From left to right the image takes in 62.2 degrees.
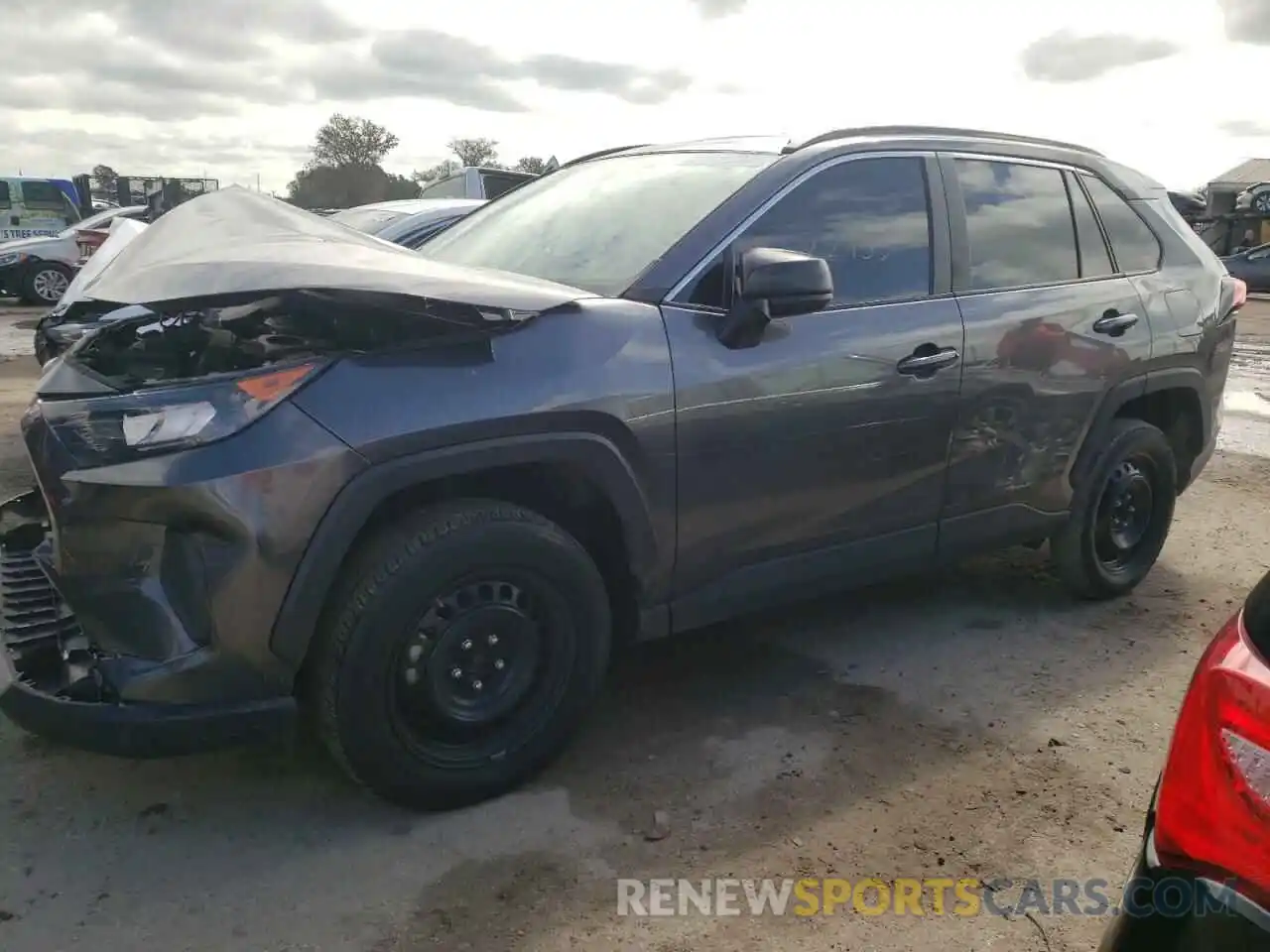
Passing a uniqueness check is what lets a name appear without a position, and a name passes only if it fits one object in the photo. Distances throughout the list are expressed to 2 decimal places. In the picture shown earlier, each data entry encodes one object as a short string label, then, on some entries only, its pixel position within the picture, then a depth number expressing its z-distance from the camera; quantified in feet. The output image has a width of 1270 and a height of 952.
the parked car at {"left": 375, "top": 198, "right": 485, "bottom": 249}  26.18
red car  4.11
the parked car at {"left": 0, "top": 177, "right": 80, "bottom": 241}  66.03
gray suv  8.04
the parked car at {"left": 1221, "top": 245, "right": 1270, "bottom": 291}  72.23
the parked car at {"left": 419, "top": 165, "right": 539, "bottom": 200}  42.09
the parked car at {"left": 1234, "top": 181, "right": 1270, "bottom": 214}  93.09
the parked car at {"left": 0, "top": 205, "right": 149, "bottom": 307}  52.85
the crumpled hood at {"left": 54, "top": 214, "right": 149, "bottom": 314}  15.44
